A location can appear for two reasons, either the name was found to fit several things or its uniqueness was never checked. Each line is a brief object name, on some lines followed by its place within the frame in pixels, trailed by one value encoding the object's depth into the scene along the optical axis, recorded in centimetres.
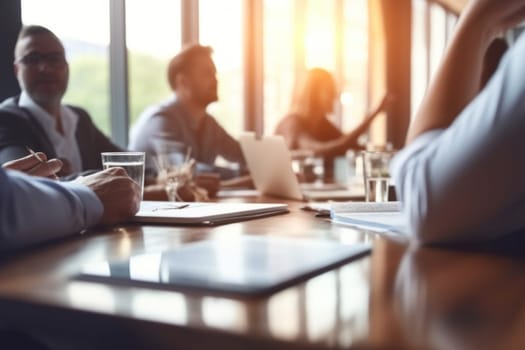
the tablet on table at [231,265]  67
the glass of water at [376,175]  171
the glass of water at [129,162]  146
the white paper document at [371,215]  114
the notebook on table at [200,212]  126
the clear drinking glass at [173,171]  191
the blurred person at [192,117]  335
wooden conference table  51
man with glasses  217
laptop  202
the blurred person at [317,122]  493
